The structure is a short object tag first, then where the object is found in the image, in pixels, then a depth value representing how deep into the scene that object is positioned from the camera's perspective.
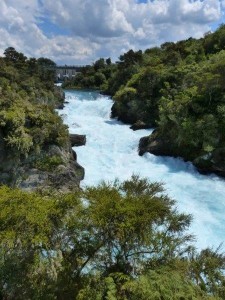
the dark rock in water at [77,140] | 31.45
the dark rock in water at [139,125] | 39.56
